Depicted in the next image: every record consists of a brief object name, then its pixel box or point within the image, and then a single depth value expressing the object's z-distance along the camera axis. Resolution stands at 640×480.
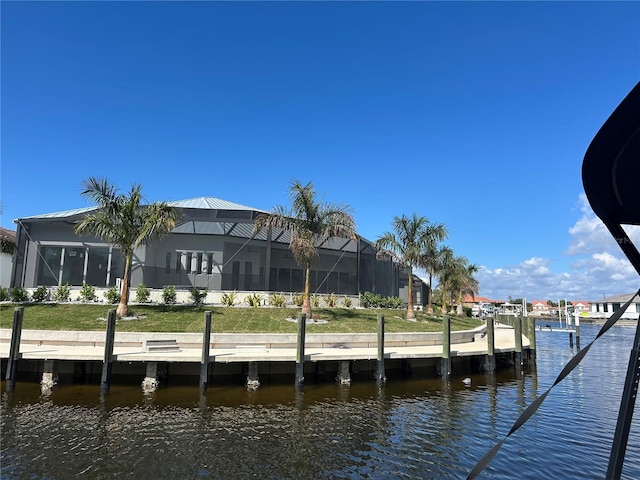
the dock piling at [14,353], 13.57
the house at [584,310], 109.41
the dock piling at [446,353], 17.20
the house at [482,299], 150.55
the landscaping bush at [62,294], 24.88
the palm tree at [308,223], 22.39
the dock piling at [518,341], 20.30
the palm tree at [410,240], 27.83
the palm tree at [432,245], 28.05
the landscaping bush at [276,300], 26.12
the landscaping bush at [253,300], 25.59
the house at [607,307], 92.64
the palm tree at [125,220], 21.22
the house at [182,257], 27.68
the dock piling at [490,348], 18.66
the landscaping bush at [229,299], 25.55
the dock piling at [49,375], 13.99
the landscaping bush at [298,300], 26.70
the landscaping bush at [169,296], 24.81
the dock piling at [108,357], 13.63
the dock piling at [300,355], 14.77
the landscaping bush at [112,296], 24.67
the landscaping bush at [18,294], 24.33
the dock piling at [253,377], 14.61
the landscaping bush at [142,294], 24.94
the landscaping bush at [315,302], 27.17
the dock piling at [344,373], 15.94
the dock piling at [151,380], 13.98
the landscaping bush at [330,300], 27.72
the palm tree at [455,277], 45.00
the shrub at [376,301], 30.25
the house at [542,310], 124.66
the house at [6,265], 27.67
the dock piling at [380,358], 16.19
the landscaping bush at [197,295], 25.09
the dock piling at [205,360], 13.99
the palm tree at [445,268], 42.49
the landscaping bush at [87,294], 24.96
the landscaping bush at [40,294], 24.69
